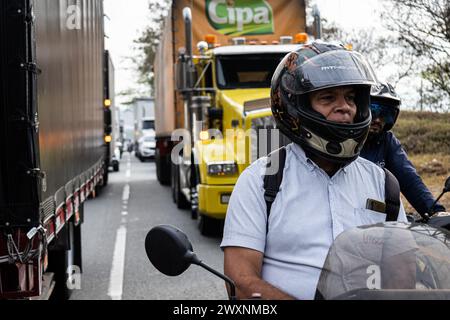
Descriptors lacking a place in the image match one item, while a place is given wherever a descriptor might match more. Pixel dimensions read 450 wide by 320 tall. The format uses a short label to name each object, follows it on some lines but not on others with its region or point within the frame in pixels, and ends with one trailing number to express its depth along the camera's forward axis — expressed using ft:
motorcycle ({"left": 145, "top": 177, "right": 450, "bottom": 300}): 8.20
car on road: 154.30
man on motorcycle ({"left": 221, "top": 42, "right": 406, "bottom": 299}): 9.21
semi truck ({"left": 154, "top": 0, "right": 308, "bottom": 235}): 38.86
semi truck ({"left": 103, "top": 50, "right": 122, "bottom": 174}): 66.61
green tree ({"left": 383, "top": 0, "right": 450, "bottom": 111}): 47.96
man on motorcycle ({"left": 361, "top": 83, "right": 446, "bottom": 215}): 16.83
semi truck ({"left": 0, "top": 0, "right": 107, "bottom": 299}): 14.48
